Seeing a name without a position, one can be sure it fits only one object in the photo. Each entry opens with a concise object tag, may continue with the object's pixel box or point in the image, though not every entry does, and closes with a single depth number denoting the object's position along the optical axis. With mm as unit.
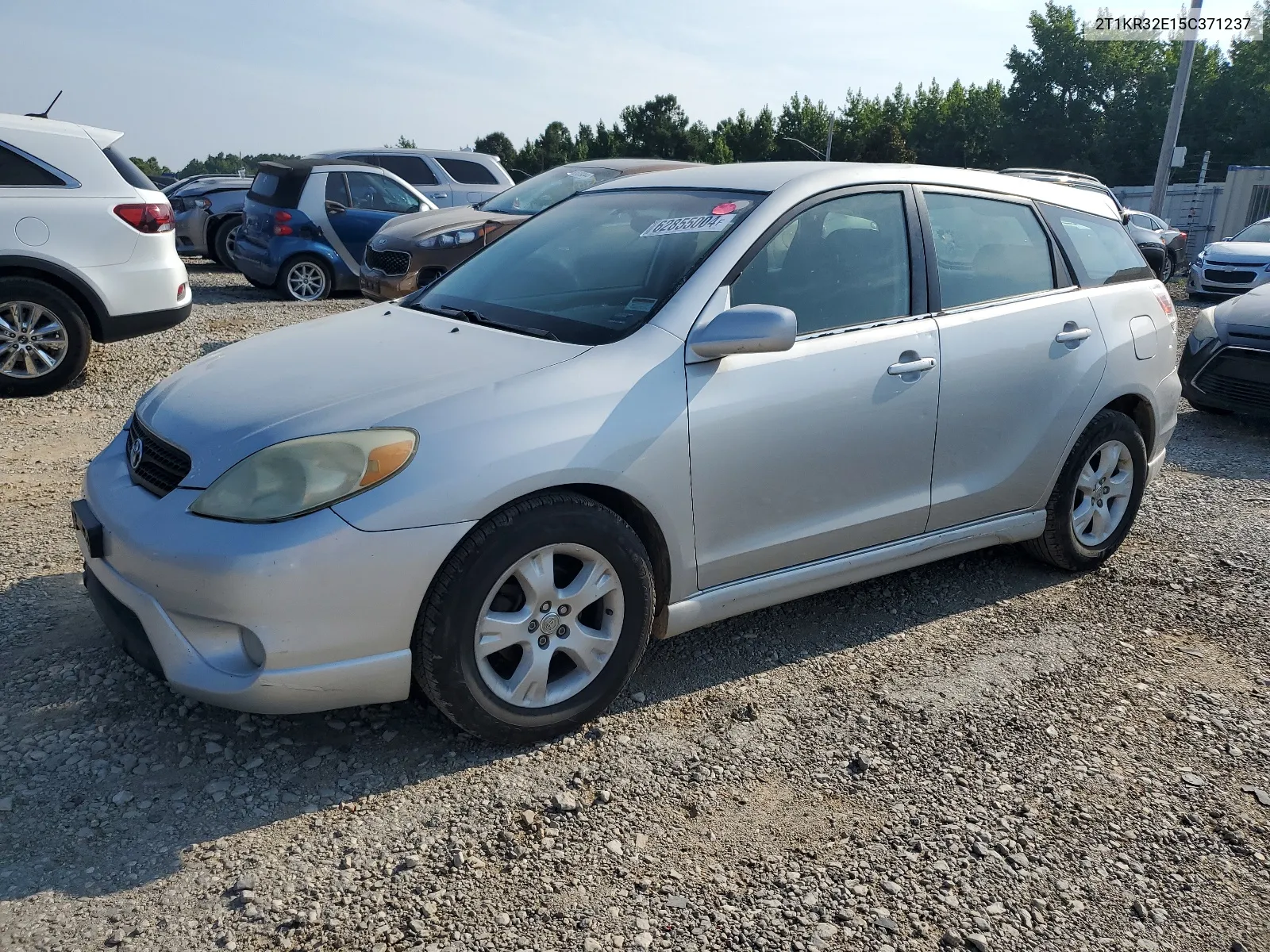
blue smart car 12227
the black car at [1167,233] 20547
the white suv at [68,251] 6938
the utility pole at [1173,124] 22355
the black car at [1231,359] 7500
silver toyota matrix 2791
